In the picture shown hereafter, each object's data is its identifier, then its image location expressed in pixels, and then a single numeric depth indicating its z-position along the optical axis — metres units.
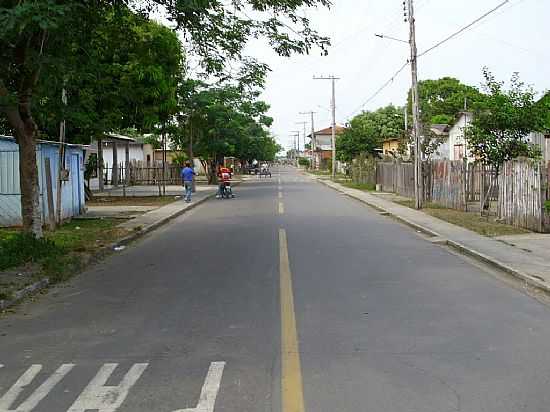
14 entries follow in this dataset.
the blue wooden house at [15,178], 18.38
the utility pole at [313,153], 105.09
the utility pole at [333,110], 62.70
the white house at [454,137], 38.73
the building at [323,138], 155.90
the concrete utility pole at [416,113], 24.38
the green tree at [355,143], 48.97
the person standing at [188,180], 30.45
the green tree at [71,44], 10.34
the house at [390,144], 59.49
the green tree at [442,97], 76.51
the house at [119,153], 44.81
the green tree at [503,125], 19.23
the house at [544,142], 27.92
